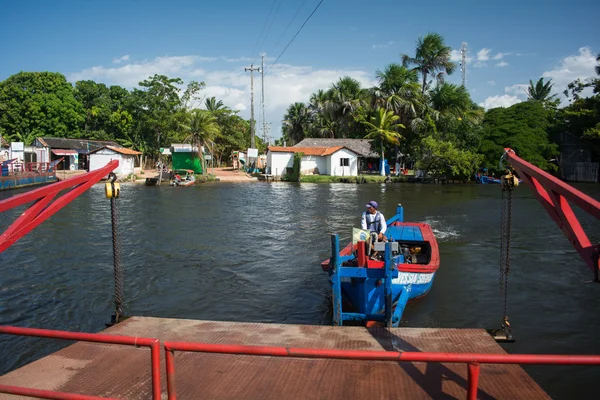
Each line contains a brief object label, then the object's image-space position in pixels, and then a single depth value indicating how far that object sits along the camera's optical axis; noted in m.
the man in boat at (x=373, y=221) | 11.09
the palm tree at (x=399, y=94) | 53.38
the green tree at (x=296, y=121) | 73.00
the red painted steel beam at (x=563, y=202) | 4.40
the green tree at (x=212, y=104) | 69.94
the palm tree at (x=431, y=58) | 55.41
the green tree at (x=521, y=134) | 47.78
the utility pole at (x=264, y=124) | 58.21
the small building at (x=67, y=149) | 49.00
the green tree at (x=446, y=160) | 47.00
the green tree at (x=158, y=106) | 56.88
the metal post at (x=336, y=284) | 8.04
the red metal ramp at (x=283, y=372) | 4.92
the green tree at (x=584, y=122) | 44.56
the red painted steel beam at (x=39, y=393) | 3.40
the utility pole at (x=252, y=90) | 58.14
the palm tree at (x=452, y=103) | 52.25
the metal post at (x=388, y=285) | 7.75
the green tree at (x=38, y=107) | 53.75
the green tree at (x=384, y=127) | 51.12
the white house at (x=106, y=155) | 47.52
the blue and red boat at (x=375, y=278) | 8.05
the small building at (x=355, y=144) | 57.34
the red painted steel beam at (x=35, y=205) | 4.79
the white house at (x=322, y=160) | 52.50
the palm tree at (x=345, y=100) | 63.25
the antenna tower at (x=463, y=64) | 71.81
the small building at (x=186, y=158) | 50.88
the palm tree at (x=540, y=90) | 65.25
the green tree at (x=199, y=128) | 48.59
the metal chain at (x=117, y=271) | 7.72
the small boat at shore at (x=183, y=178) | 44.59
